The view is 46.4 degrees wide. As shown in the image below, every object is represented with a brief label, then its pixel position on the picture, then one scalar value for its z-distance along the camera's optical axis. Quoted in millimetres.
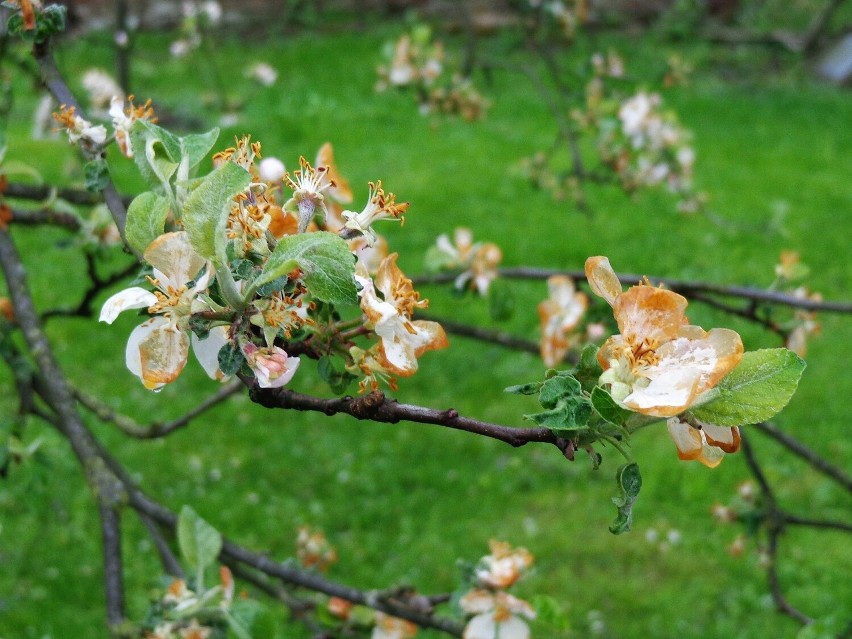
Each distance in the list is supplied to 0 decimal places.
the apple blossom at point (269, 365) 683
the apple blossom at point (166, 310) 681
